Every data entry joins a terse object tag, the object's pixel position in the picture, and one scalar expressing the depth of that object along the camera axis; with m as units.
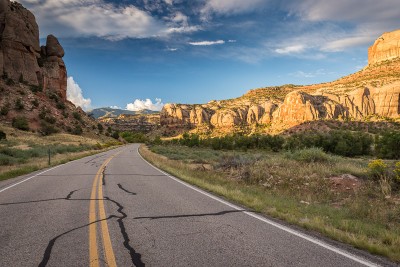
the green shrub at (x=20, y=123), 60.41
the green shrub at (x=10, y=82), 70.14
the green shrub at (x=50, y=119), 70.69
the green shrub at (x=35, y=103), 71.62
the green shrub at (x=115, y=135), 103.59
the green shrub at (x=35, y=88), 76.25
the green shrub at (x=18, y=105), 66.12
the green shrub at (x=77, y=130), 76.77
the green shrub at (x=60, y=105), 82.31
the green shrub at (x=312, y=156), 16.84
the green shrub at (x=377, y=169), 10.94
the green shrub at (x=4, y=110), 62.25
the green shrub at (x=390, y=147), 44.53
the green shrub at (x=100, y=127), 95.25
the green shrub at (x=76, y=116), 85.81
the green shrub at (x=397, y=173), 10.06
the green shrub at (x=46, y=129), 65.32
